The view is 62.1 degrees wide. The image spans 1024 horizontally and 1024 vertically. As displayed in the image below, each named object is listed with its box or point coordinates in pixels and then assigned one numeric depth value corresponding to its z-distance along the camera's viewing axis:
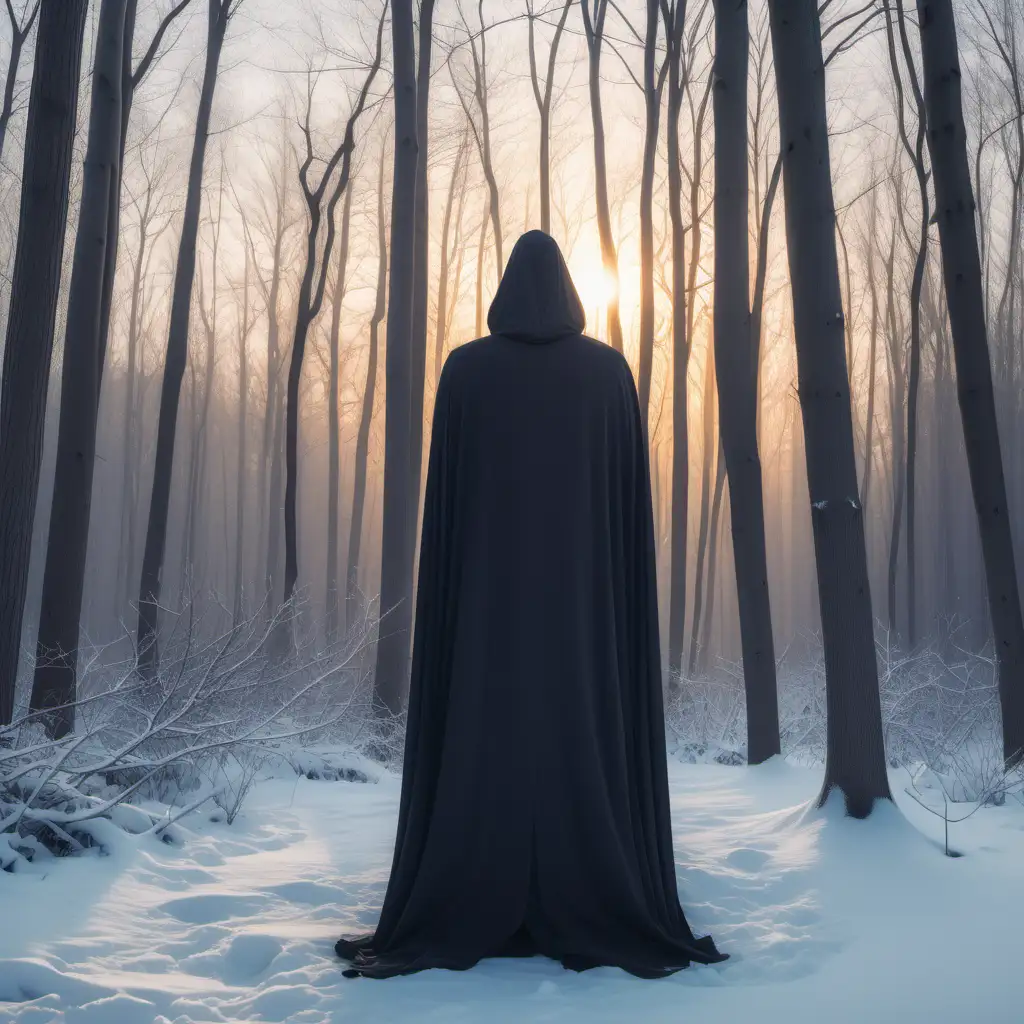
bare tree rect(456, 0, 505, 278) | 13.58
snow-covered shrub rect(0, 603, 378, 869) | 3.54
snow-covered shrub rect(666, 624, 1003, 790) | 5.41
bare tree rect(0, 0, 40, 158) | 10.26
